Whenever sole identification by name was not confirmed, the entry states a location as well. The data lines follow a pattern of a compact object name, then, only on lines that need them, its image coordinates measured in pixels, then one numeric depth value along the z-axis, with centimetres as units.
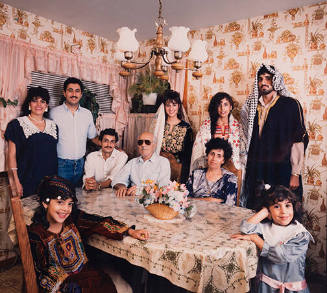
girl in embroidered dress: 170
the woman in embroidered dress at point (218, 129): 346
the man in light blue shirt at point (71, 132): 355
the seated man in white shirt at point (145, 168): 302
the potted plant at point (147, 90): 444
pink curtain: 357
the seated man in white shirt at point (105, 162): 320
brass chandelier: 217
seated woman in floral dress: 269
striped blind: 405
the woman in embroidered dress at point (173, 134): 383
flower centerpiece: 196
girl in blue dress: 181
